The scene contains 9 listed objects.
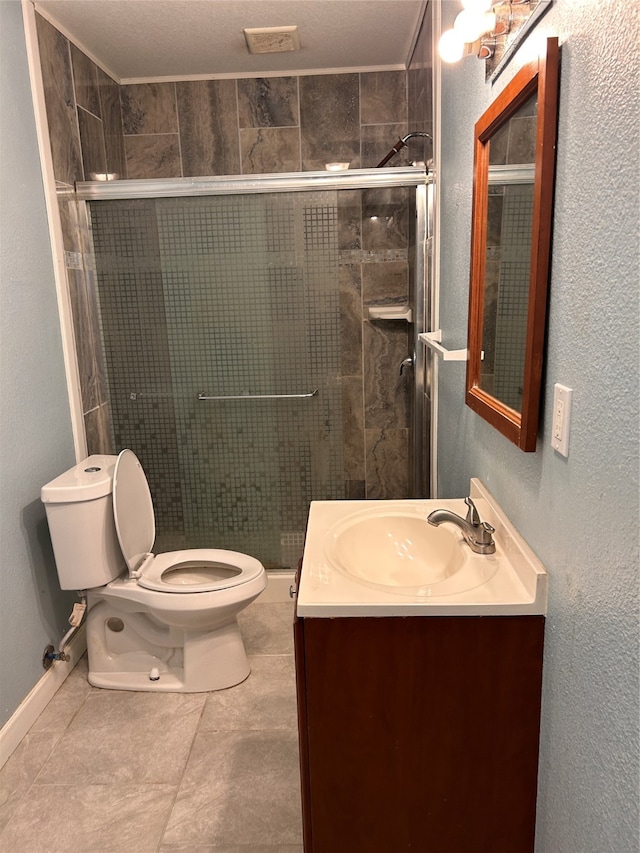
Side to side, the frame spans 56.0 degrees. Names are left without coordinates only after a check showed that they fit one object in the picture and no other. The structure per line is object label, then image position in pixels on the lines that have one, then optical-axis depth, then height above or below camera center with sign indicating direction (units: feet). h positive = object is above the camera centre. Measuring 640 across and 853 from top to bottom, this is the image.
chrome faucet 4.60 -1.93
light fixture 3.98 +1.62
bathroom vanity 3.89 -2.81
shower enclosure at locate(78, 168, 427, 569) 8.67 -0.93
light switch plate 3.27 -0.80
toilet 7.07 -3.66
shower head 8.08 +1.72
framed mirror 3.47 +0.16
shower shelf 9.23 -0.55
